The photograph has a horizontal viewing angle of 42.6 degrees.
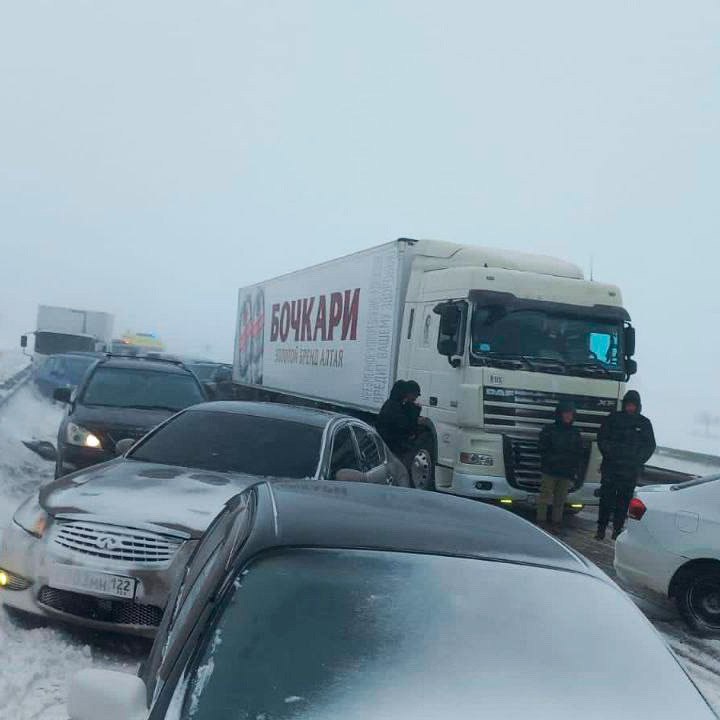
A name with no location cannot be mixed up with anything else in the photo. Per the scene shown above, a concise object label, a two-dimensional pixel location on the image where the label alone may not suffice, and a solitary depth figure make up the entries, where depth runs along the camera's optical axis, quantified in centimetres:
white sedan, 694
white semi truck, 1119
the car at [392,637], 228
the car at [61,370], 2252
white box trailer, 1335
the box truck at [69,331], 3250
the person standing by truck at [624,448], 1067
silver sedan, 487
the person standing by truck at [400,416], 1092
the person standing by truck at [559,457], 1092
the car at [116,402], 965
